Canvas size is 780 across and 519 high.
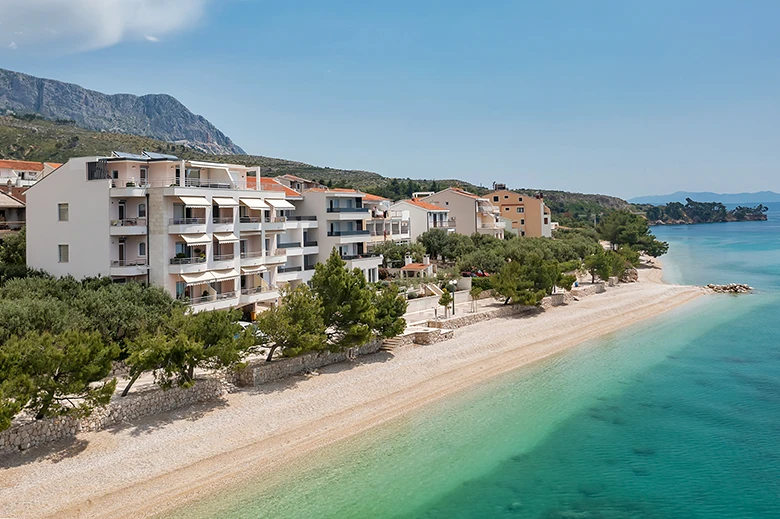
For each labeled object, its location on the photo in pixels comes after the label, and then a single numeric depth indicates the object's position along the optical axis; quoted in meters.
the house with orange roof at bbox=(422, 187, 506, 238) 83.00
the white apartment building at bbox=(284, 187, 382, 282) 50.34
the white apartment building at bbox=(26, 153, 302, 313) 34.34
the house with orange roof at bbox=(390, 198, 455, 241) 73.38
